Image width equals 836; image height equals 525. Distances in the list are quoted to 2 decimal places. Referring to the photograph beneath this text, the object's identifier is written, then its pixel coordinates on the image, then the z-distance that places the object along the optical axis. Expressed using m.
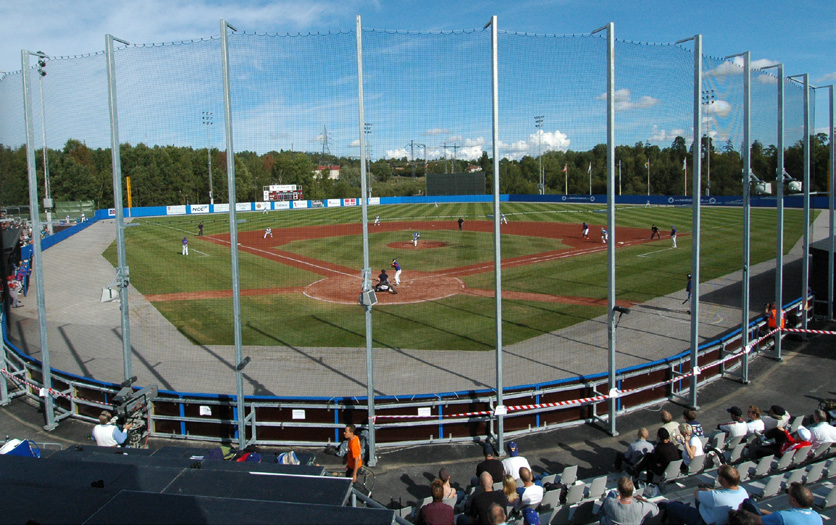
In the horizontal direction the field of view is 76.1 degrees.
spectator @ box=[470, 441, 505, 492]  7.68
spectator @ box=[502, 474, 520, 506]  6.59
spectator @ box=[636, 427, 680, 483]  7.90
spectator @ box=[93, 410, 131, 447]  9.07
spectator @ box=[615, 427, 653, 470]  8.50
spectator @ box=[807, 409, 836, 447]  8.41
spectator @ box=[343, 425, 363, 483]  8.73
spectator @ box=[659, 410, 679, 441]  8.55
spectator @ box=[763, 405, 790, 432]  9.06
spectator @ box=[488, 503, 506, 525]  5.47
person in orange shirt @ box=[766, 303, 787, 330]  15.54
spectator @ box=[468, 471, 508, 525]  6.18
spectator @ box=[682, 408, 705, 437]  8.83
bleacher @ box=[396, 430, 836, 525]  6.84
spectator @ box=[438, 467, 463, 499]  7.09
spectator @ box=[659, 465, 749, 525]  5.70
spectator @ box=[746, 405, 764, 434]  9.18
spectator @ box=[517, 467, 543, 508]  6.94
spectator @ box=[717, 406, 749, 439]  9.14
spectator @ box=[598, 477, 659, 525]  5.93
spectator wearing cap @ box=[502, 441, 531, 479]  7.96
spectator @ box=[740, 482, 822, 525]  5.24
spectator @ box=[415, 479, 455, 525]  6.14
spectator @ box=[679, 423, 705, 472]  8.30
